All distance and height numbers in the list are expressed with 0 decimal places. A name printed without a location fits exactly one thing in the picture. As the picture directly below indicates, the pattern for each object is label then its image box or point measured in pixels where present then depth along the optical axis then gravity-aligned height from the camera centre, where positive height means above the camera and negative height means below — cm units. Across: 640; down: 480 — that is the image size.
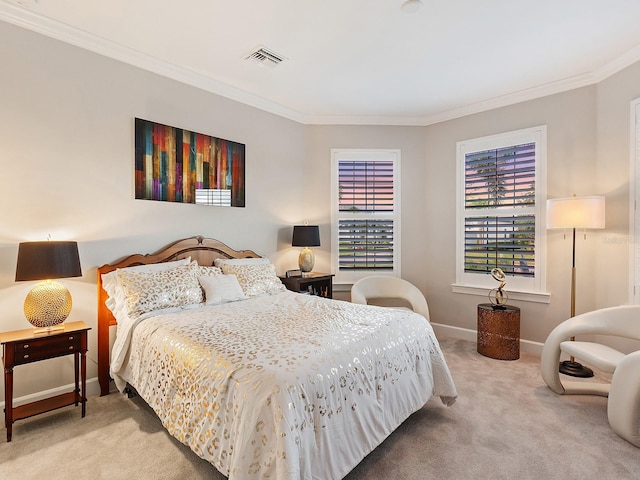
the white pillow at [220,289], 288 -48
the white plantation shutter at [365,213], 456 +31
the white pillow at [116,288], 259 -42
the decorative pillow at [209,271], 309 -33
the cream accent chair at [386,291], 377 -64
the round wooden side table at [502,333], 350 -102
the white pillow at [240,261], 340 -27
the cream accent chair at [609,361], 206 -88
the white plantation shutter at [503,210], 371 +32
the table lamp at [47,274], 219 -27
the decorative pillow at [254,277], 323 -42
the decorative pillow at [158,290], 251 -43
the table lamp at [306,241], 407 -6
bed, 145 -71
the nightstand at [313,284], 388 -58
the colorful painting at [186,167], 307 +69
